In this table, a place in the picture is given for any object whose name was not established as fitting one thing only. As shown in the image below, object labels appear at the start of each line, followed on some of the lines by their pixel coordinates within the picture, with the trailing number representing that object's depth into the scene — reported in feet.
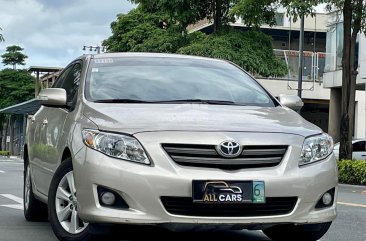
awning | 121.49
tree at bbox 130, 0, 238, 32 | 77.10
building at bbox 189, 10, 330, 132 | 118.49
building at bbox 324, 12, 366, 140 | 95.26
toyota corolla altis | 14.19
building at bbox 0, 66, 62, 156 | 211.41
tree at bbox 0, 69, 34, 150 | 230.48
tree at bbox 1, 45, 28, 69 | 243.60
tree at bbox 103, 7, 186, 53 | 90.66
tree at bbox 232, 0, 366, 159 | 53.31
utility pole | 88.69
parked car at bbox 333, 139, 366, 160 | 69.09
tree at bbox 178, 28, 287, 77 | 74.52
